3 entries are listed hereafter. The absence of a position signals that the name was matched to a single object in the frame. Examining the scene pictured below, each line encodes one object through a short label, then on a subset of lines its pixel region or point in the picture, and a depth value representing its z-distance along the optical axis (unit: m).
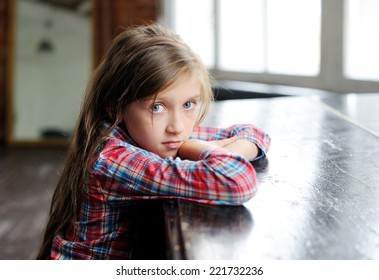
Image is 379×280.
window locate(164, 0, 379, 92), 3.64
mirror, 6.04
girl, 1.11
